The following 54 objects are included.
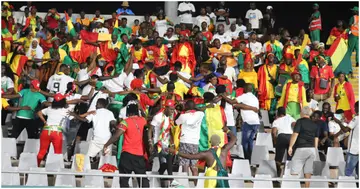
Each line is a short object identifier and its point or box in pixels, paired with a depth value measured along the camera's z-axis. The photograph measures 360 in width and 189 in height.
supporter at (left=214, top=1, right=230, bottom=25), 27.21
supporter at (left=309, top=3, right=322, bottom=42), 26.38
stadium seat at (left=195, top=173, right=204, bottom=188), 16.16
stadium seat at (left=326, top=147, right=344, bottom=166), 18.50
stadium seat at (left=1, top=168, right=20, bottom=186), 16.38
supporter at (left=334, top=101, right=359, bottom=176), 17.88
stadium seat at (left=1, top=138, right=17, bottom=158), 18.45
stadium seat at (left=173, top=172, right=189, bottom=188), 16.25
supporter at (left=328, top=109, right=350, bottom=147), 19.30
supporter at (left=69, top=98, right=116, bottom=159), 18.17
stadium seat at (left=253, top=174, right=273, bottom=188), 16.48
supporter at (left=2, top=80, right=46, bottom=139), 19.53
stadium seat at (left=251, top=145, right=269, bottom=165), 18.80
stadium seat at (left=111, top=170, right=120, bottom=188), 16.58
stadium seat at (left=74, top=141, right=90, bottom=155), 18.64
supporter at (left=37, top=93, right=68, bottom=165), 18.23
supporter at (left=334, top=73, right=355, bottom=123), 20.97
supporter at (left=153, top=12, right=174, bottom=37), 25.95
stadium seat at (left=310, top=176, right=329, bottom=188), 16.88
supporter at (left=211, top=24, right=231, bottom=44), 25.06
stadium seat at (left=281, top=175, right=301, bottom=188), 16.79
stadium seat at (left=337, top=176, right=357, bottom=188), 16.79
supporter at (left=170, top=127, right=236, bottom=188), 15.77
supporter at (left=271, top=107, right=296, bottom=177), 18.55
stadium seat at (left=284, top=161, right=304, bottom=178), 17.58
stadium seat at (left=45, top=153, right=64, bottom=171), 17.20
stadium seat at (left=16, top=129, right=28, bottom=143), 19.50
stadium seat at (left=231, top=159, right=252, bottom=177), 17.14
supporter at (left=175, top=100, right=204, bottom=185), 17.45
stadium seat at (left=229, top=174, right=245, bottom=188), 16.78
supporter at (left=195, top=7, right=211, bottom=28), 26.62
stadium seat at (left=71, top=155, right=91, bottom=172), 17.06
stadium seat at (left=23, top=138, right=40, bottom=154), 18.81
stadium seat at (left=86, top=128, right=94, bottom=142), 19.11
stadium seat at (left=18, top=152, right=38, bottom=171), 17.06
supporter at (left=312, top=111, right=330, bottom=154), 19.05
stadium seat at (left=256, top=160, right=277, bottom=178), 17.91
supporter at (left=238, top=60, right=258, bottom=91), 21.77
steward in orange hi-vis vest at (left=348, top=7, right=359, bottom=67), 24.44
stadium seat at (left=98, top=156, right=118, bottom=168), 17.17
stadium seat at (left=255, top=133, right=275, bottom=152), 19.41
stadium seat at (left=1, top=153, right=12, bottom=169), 16.66
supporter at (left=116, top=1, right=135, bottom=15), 27.67
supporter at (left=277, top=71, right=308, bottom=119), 20.36
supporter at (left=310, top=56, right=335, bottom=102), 22.17
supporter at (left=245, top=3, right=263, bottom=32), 27.19
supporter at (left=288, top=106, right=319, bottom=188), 17.56
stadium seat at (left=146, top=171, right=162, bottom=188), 16.54
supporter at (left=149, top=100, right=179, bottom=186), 17.64
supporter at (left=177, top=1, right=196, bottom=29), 26.50
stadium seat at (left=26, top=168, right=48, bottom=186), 16.58
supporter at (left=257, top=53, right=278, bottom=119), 21.67
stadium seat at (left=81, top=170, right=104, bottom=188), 16.35
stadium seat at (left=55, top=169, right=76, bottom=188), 16.69
